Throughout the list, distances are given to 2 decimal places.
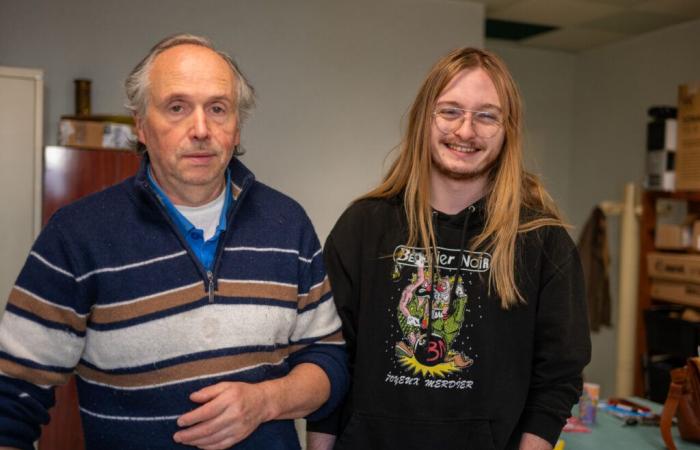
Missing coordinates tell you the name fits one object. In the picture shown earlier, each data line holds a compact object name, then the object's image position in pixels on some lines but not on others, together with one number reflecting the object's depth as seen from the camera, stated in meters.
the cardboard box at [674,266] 3.72
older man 1.06
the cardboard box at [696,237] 3.80
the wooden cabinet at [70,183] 2.94
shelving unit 4.20
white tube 4.27
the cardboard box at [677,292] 3.75
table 1.98
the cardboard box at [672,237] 3.93
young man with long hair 1.45
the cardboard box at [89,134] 3.05
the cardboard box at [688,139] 3.65
